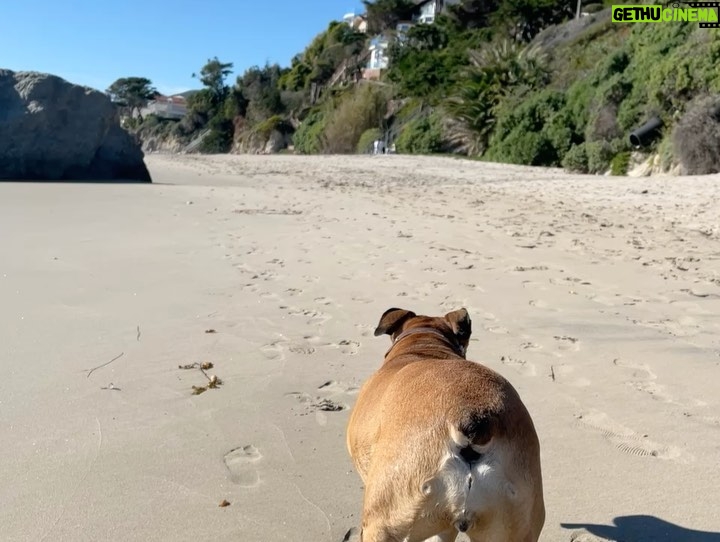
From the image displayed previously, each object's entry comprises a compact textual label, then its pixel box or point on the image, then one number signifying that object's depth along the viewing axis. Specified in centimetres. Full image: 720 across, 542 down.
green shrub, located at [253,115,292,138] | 6488
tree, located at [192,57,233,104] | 9344
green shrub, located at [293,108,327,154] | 5019
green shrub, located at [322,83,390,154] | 4612
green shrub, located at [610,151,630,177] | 1881
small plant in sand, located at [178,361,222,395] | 412
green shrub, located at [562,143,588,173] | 2062
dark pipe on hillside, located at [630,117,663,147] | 1816
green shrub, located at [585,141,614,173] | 1967
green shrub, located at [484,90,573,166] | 2327
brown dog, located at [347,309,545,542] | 201
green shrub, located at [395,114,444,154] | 3478
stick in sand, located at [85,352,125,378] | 435
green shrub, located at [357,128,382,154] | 4294
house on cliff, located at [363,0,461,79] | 6476
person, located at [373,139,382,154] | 4047
